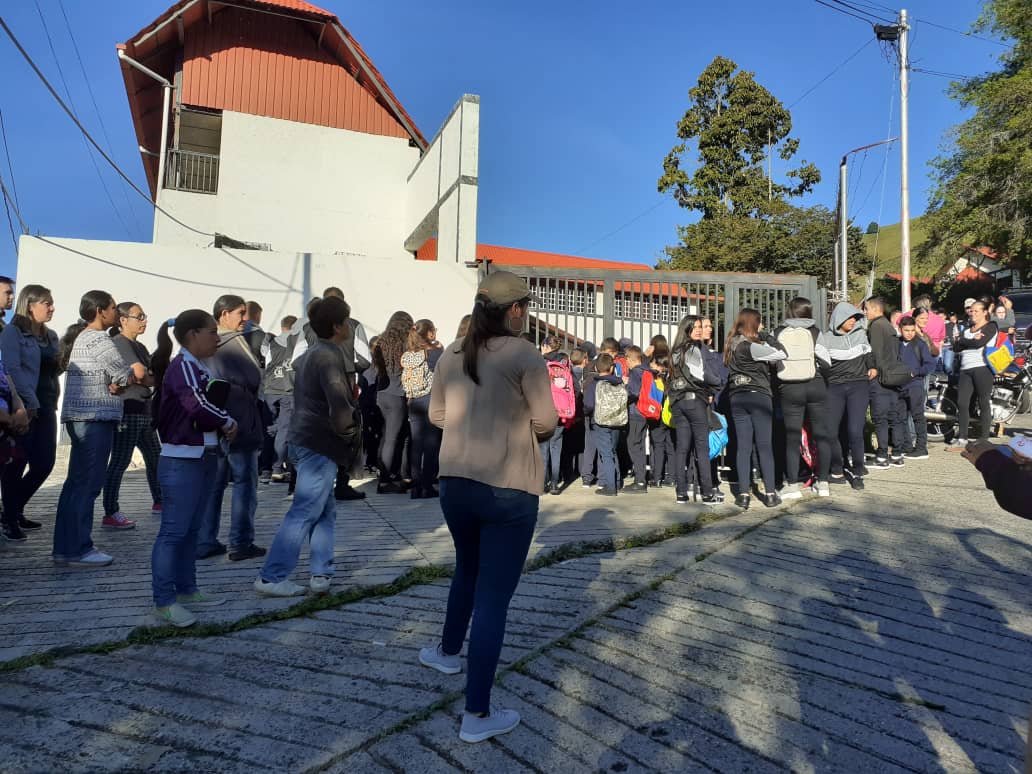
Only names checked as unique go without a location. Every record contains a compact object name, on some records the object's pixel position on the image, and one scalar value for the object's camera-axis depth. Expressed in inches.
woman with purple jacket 141.0
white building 608.1
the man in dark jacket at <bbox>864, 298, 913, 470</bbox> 305.9
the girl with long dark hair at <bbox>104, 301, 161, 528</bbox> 213.9
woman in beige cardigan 100.3
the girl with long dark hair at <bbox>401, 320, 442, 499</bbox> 278.1
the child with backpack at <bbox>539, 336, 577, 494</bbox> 285.4
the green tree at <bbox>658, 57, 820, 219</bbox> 1186.0
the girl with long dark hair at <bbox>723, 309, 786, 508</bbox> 253.8
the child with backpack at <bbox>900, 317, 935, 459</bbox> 337.4
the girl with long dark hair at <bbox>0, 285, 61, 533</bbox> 190.5
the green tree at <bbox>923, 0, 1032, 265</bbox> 1013.2
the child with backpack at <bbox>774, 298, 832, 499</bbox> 256.4
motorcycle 376.2
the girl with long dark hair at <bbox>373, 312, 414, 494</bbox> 291.7
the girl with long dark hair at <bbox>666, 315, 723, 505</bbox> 265.6
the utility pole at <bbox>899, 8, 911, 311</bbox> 941.8
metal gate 446.9
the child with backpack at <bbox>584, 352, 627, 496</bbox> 286.8
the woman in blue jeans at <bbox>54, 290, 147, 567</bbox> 177.8
